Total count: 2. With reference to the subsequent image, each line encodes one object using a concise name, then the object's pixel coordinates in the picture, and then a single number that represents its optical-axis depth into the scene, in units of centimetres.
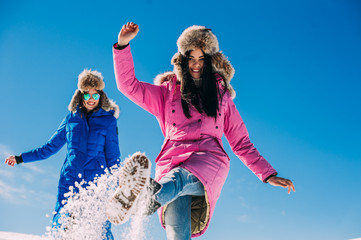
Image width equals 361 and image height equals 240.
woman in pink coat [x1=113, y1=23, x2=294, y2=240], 334
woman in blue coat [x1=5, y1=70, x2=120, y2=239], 513
